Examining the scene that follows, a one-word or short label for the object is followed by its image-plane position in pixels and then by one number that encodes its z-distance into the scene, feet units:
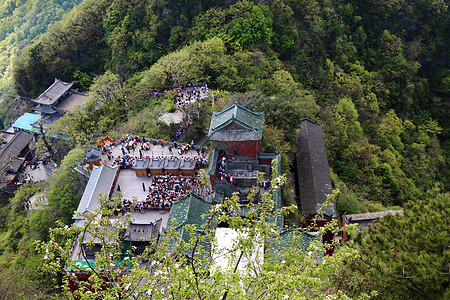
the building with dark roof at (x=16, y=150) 164.14
